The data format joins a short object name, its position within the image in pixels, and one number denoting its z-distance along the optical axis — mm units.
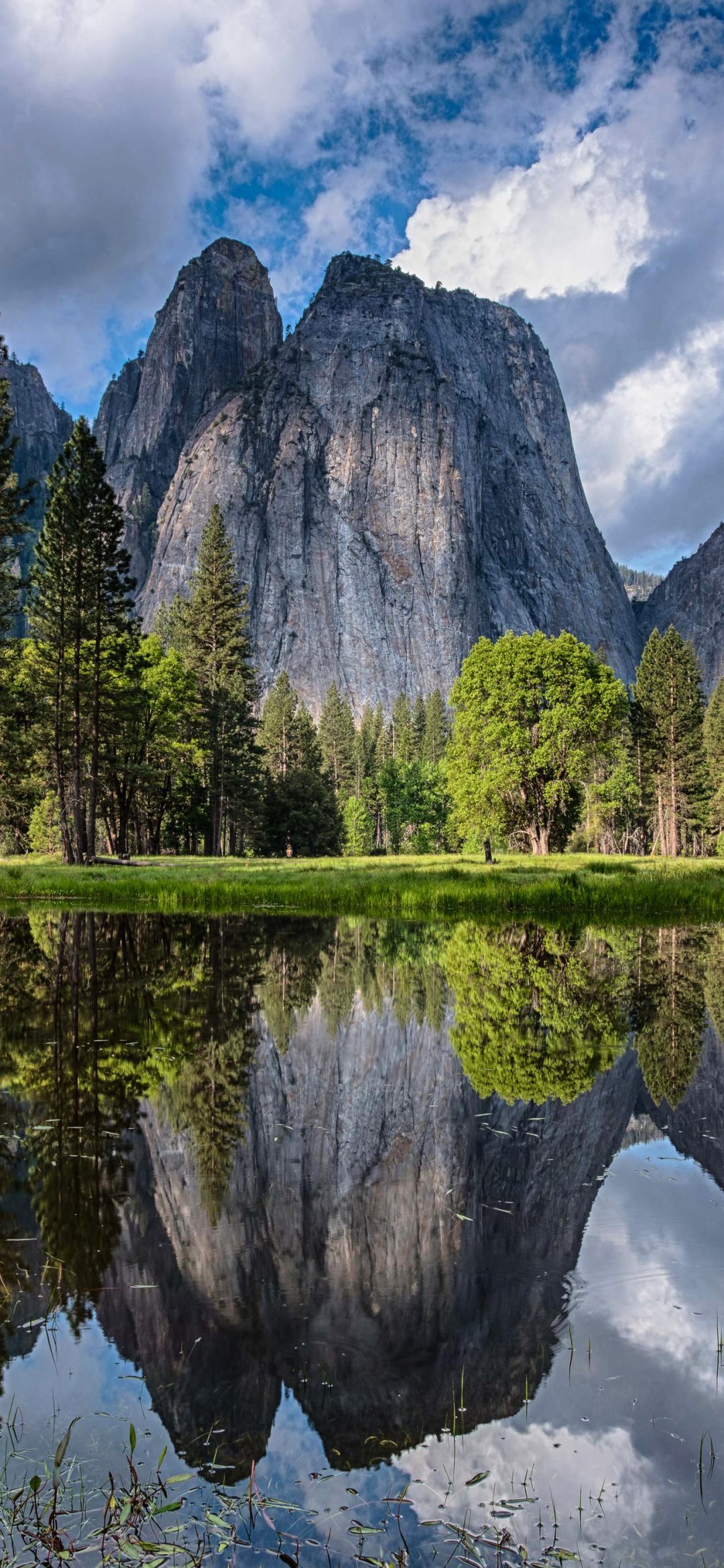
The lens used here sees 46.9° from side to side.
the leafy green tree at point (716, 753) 85438
